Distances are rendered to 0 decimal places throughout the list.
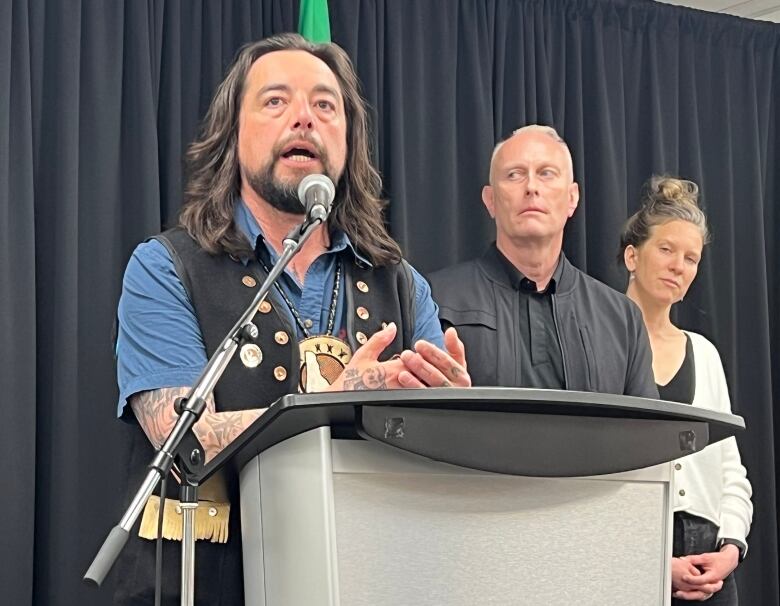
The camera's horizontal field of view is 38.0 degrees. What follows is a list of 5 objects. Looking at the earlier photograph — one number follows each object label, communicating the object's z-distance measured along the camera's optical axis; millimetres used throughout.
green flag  3193
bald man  2834
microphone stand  1229
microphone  1572
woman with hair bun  3059
